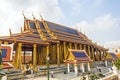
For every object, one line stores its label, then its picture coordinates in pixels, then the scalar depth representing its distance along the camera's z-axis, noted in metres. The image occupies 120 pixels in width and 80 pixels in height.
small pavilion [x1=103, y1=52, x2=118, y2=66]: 17.16
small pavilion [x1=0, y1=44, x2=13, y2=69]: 7.96
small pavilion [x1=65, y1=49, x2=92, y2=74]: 10.41
